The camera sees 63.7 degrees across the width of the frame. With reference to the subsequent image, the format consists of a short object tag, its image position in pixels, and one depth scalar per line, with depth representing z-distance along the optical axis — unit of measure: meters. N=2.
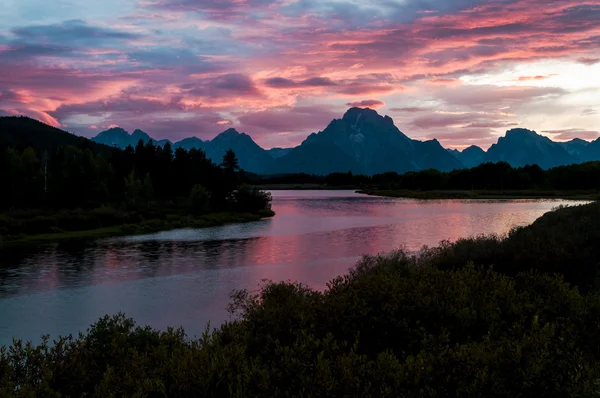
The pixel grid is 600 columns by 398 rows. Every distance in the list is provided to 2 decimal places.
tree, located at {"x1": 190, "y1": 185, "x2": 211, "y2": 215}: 102.44
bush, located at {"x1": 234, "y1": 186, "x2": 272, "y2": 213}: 111.96
